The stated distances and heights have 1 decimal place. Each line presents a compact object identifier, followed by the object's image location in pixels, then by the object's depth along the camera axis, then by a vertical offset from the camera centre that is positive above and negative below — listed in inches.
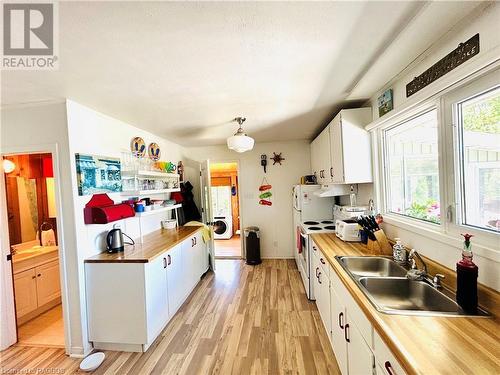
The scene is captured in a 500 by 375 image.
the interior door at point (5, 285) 86.8 -34.2
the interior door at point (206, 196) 151.9 -7.1
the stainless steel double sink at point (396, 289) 47.7 -28.8
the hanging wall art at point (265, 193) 180.1 -8.4
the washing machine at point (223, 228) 257.1 -49.3
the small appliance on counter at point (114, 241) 92.2 -20.5
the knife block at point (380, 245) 78.3 -23.8
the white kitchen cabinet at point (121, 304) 82.7 -41.8
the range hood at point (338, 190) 119.6 -6.1
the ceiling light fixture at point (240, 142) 106.6 +19.8
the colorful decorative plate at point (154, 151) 133.9 +22.2
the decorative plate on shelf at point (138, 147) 116.9 +22.3
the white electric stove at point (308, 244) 113.9 -33.2
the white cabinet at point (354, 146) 95.5 +13.3
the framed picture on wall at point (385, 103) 79.9 +26.4
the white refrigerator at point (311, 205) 143.0 -16.1
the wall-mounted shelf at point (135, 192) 103.4 -1.4
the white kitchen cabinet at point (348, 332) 41.4 -36.8
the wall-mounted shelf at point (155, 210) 108.2 -11.3
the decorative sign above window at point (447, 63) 47.1 +25.6
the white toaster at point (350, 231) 93.7 -22.0
